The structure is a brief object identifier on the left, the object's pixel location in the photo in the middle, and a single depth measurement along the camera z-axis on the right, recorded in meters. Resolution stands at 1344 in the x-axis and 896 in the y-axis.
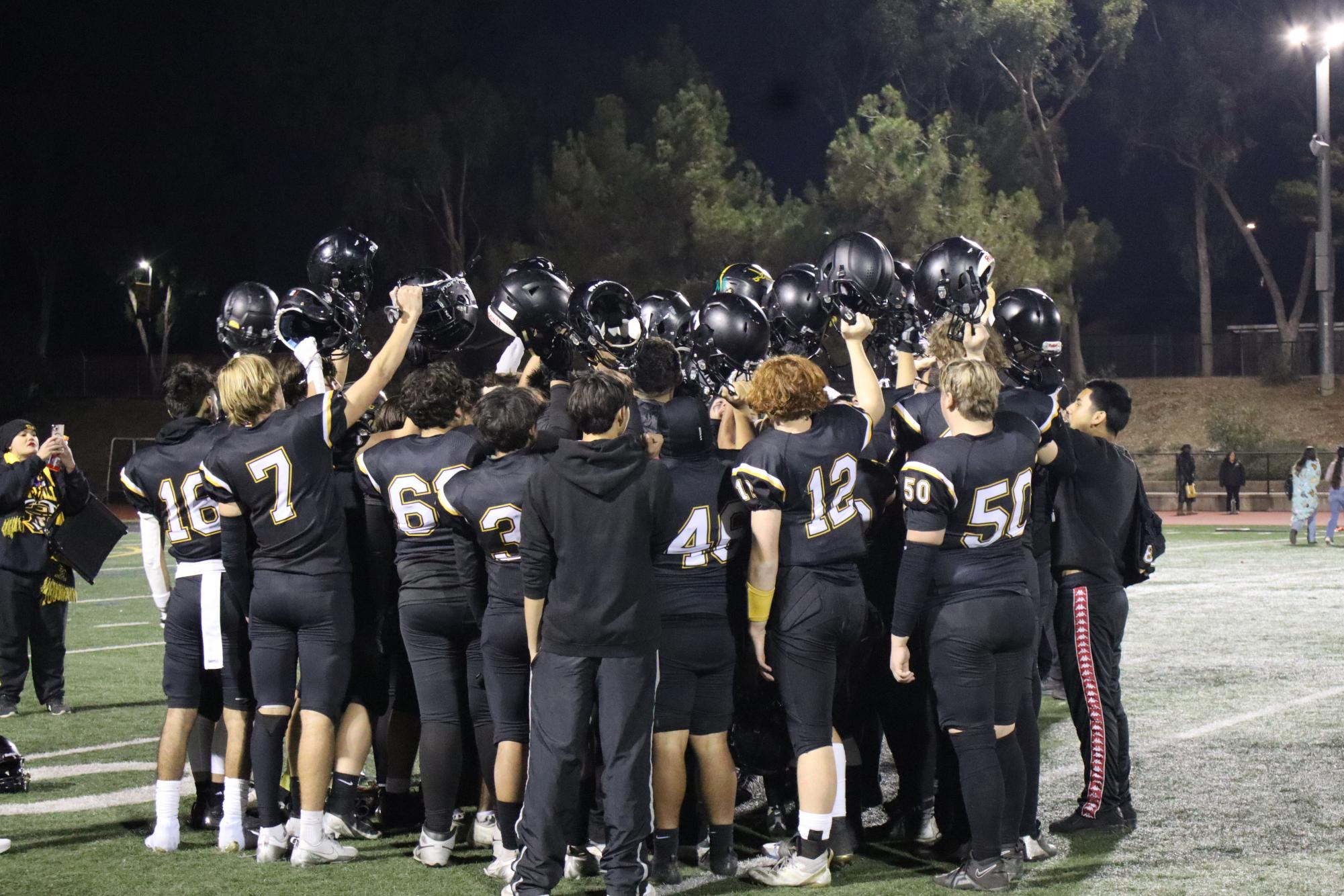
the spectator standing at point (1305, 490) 41.03
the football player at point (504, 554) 10.48
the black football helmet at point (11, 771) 13.53
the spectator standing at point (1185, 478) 57.75
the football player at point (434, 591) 11.16
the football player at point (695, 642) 10.37
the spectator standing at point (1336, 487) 41.78
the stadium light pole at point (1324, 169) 63.66
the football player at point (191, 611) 11.66
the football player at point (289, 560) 11.04
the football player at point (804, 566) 10.41
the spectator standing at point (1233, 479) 57.12
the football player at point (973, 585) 10.16
